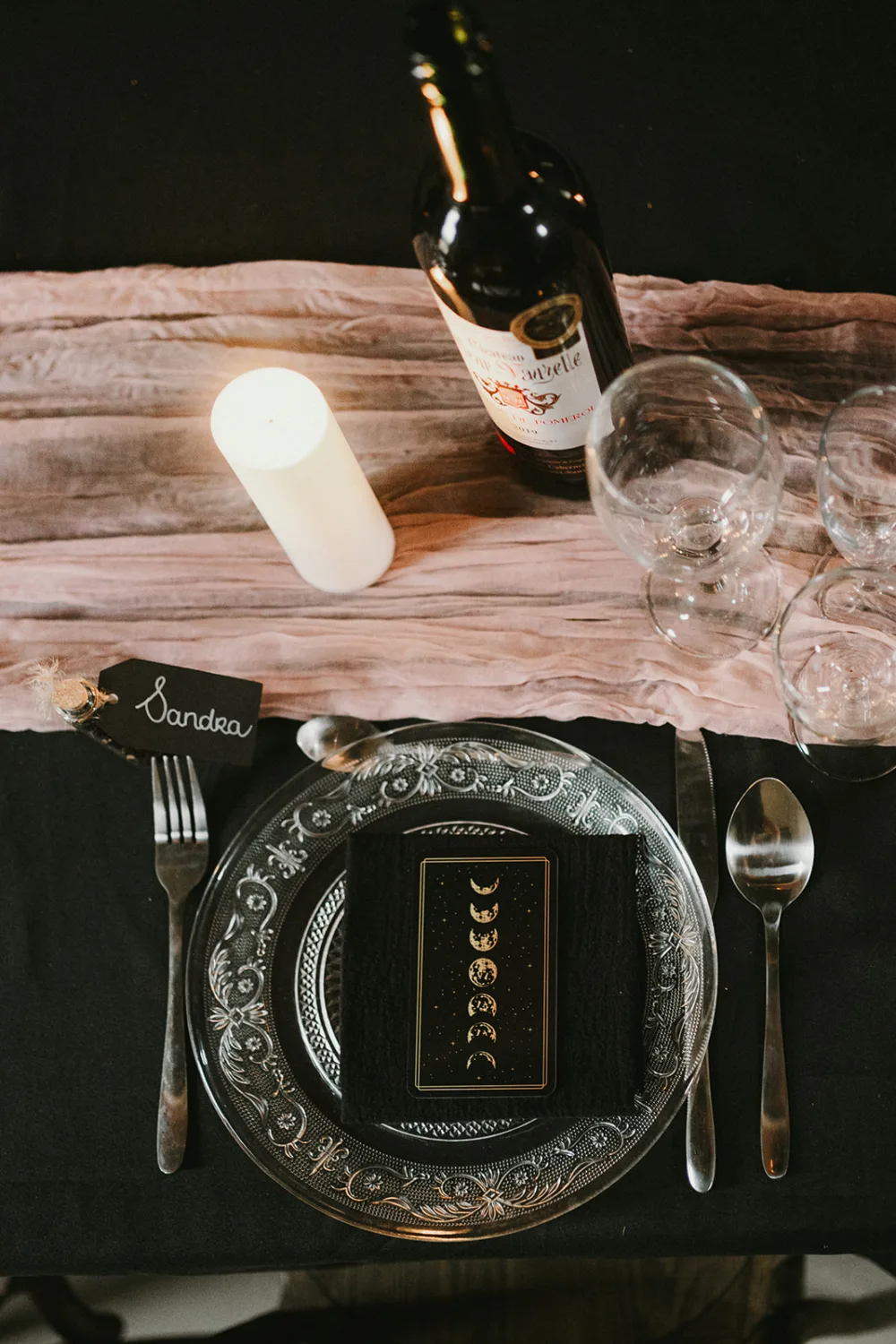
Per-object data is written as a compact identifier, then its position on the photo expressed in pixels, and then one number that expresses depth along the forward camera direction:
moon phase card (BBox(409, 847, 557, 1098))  0.77
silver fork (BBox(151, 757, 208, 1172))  0.82
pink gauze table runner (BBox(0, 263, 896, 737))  0.90
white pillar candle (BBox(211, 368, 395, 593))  0.78
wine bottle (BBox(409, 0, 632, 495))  0.63
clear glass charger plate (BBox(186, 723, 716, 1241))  0.77
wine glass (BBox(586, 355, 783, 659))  0.73
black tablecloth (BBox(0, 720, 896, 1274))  0.78
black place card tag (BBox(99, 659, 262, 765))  0.85
